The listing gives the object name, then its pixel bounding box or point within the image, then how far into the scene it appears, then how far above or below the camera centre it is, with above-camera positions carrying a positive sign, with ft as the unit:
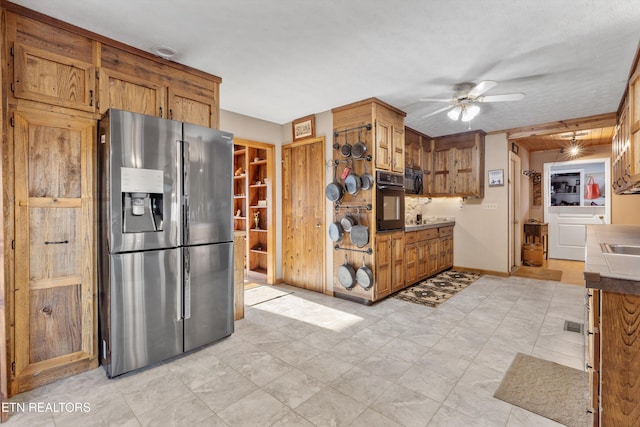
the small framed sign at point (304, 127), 14.44 +4.05
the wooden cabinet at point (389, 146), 12.58 +2.78
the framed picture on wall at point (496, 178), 17.61 +1.87
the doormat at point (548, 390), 6.06 -4.04
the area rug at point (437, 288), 13.26 -3.86
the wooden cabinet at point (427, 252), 14.79 -2.31
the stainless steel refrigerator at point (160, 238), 7.22 -0.71
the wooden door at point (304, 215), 14.30 -0.22
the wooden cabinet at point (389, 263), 12.69 -2.34
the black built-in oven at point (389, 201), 12.56 +0.39
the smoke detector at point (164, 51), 8.34 +4.48
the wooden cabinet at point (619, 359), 4.31 -2.17
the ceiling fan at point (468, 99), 10.06 +3.87
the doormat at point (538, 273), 17.15 -3.81
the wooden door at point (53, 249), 6.82 -0.90
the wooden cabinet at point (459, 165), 17.89 +2.74
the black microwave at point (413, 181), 16.95 +1.69
